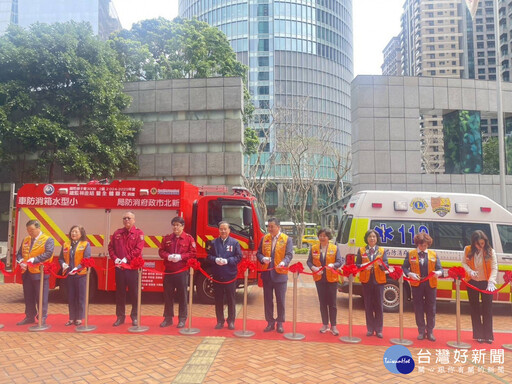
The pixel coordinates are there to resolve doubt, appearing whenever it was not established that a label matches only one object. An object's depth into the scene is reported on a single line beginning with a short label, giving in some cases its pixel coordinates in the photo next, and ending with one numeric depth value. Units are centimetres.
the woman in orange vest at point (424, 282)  598
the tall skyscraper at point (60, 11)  6053
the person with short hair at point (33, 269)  645
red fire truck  833
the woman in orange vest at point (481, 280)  580
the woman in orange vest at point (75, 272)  652
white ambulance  798
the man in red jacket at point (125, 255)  655
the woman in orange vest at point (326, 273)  616
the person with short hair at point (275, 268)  633
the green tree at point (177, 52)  2380
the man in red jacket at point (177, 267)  647
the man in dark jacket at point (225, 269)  636
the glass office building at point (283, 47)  6825
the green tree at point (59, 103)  1460
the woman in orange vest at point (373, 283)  608
